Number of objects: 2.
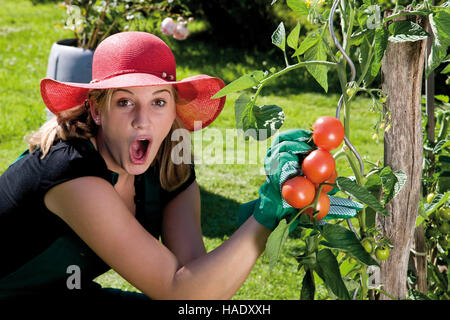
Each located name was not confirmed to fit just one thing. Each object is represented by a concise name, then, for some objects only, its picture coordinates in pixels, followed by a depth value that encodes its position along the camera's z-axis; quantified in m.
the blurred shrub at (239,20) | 6.33
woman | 1.48
